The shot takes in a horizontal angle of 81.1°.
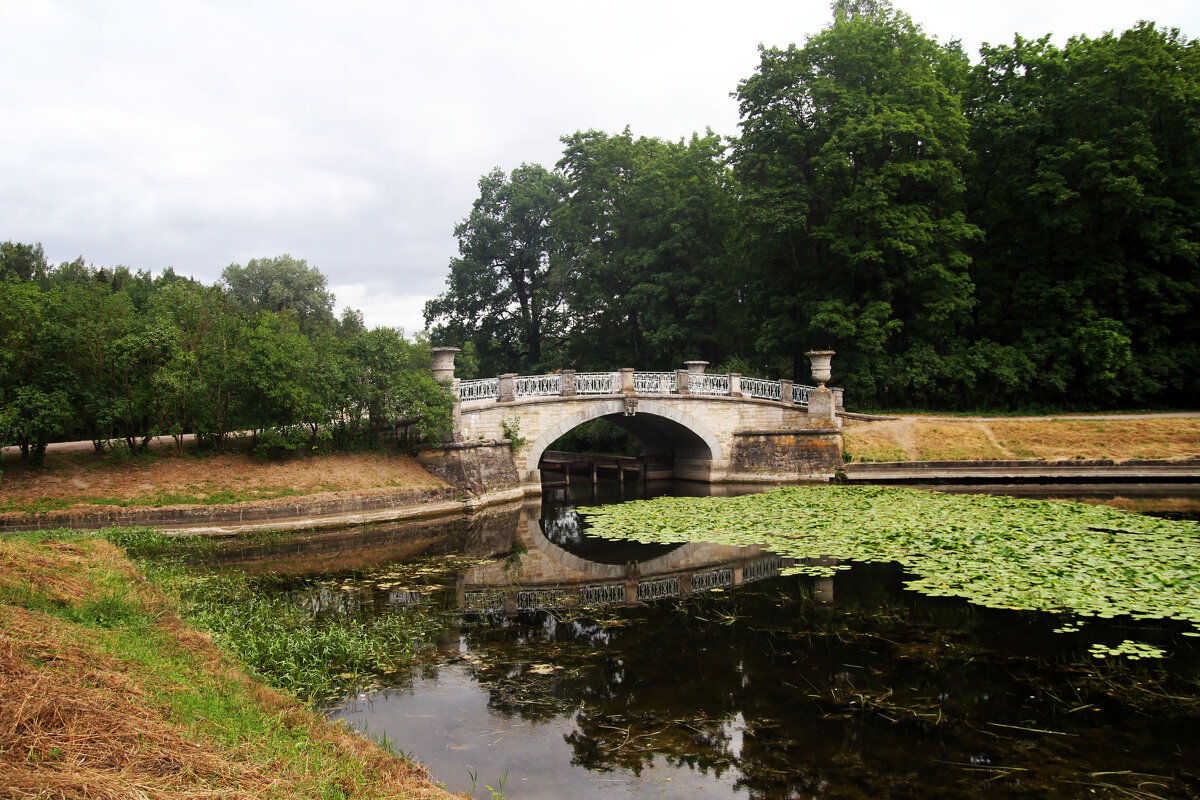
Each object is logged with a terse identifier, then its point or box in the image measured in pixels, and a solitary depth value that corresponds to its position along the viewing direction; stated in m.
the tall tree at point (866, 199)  24.47
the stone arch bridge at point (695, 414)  20.20
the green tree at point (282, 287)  37.53
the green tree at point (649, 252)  29.53
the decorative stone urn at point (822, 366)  22.41
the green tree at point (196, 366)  15.83
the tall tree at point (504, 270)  37.16
